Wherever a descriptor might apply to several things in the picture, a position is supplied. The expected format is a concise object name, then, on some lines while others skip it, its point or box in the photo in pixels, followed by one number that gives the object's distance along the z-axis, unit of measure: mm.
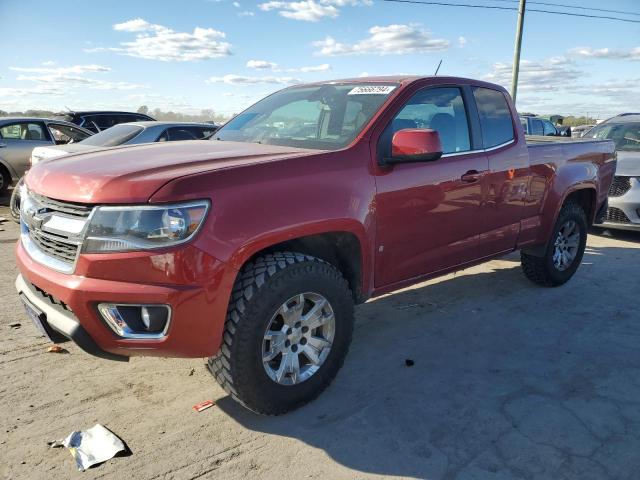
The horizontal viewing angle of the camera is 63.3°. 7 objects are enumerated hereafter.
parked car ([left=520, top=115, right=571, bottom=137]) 14297
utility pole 16236
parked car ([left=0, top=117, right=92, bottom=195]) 10016
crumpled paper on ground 2516
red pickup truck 2404
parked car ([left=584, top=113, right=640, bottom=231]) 7531
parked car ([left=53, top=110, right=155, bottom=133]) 12965
